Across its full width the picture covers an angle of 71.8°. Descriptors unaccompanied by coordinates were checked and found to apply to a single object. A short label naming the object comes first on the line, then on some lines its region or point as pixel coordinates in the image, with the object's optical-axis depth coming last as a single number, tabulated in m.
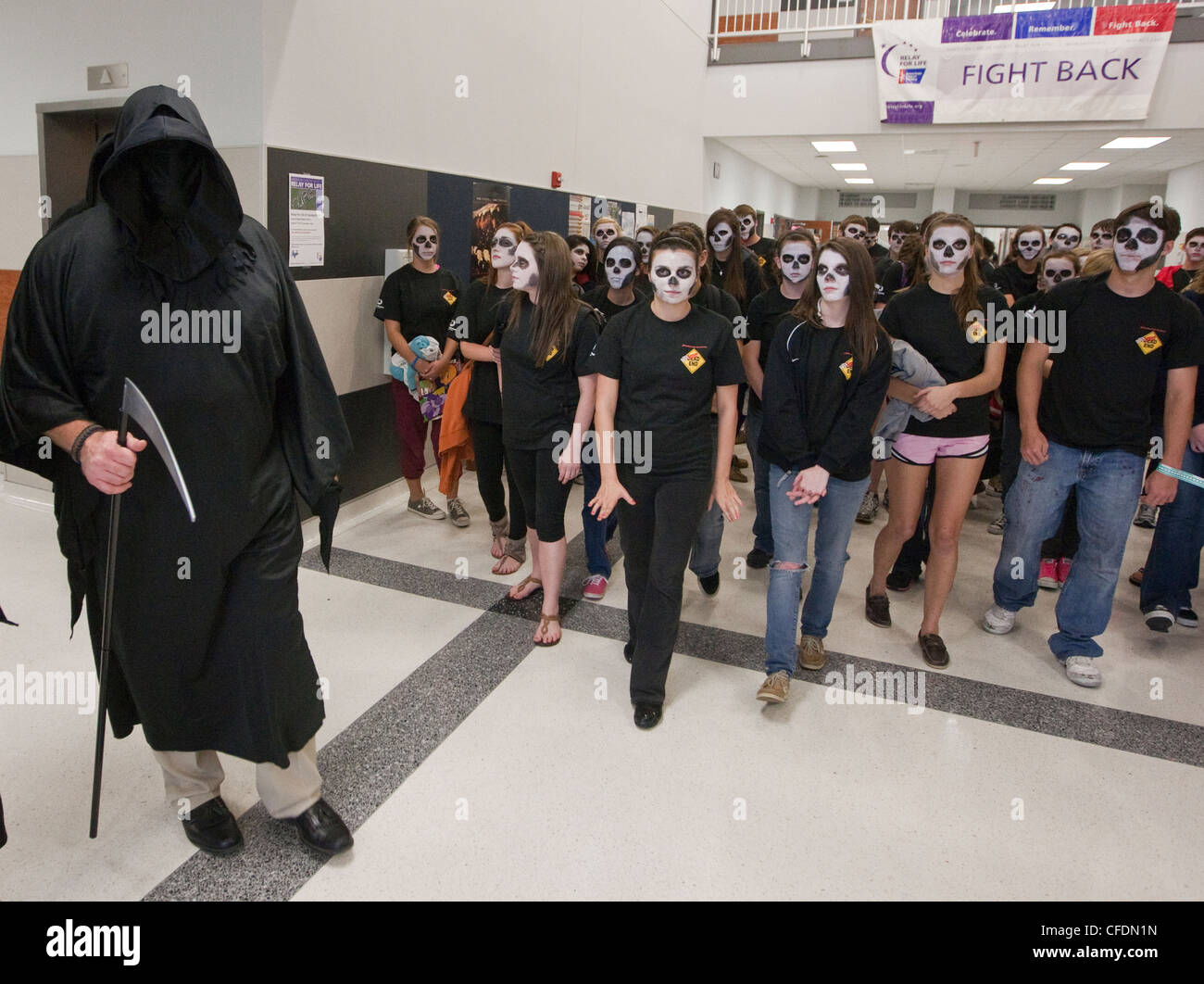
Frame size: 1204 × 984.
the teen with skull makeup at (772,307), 3.46
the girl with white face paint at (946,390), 2.89
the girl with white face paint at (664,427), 2.53
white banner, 7.11
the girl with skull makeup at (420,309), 4.22
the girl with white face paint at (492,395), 3.54
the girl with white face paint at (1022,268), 5.04
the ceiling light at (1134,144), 8.83
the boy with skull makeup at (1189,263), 4.39
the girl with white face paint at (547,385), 2.99
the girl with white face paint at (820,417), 2.64
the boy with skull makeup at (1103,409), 2.81
